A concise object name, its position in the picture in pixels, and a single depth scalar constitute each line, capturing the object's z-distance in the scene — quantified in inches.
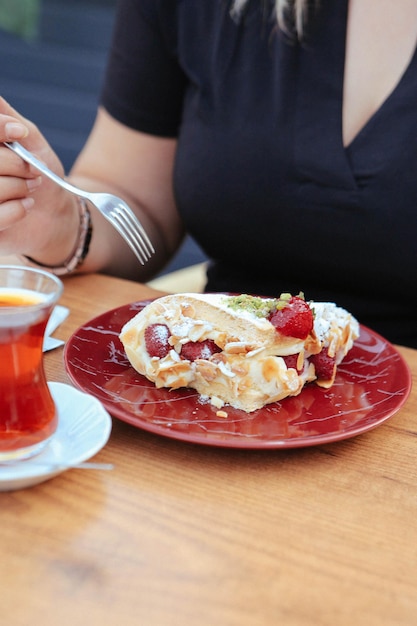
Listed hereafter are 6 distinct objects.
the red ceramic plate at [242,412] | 28.1
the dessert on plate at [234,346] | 30.7
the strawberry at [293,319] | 31.0
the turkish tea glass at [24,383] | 25.6
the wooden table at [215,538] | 21.0
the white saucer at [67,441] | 24.1
